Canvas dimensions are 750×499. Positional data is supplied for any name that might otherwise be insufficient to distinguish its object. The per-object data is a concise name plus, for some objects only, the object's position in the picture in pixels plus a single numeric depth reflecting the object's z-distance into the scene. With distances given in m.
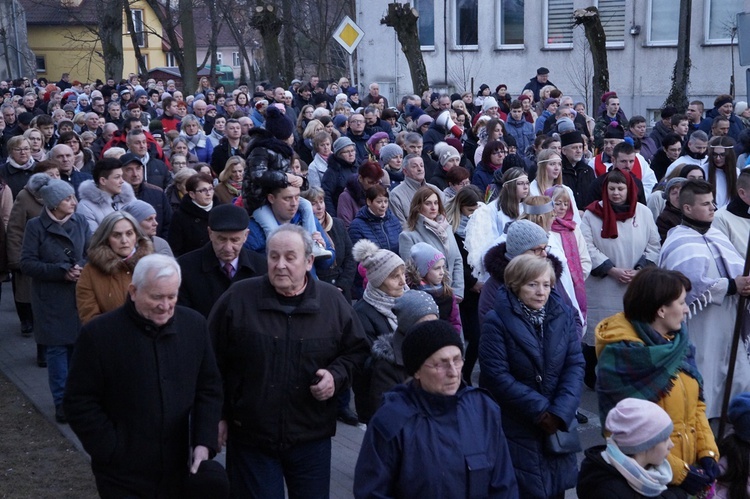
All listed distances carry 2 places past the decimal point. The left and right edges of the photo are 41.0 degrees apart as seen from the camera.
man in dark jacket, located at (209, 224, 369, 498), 4.82
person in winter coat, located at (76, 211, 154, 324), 6.29
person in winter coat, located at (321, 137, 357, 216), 11.00
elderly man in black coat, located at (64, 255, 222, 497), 4.50
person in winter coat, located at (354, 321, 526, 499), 3.97
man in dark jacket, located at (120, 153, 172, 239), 9.51
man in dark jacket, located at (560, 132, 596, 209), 10.67
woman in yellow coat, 4.87
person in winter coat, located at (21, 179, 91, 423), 7.88
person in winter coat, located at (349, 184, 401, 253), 8.41
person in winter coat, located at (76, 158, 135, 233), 8.55
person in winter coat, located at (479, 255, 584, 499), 5.07
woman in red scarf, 8.27
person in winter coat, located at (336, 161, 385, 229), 9.72
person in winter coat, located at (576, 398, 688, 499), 4.16
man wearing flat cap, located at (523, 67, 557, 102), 22.78
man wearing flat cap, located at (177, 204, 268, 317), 5.71
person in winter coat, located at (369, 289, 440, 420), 5.08
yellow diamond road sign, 18.06
